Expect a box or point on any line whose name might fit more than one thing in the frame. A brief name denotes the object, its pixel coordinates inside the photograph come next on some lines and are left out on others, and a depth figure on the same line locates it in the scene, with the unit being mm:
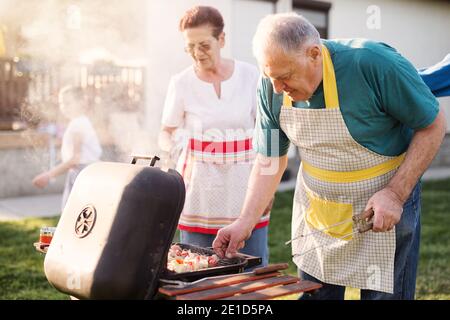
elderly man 2434
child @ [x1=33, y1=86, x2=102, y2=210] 5207
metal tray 2392
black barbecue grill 2207
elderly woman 3504
